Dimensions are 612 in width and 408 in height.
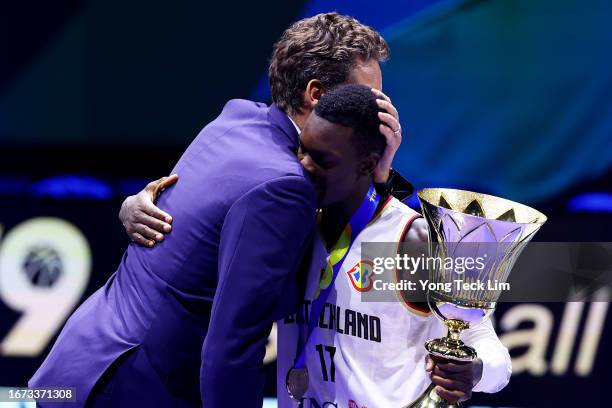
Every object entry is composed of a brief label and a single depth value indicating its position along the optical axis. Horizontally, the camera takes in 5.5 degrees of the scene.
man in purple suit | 13.95
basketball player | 14.08
